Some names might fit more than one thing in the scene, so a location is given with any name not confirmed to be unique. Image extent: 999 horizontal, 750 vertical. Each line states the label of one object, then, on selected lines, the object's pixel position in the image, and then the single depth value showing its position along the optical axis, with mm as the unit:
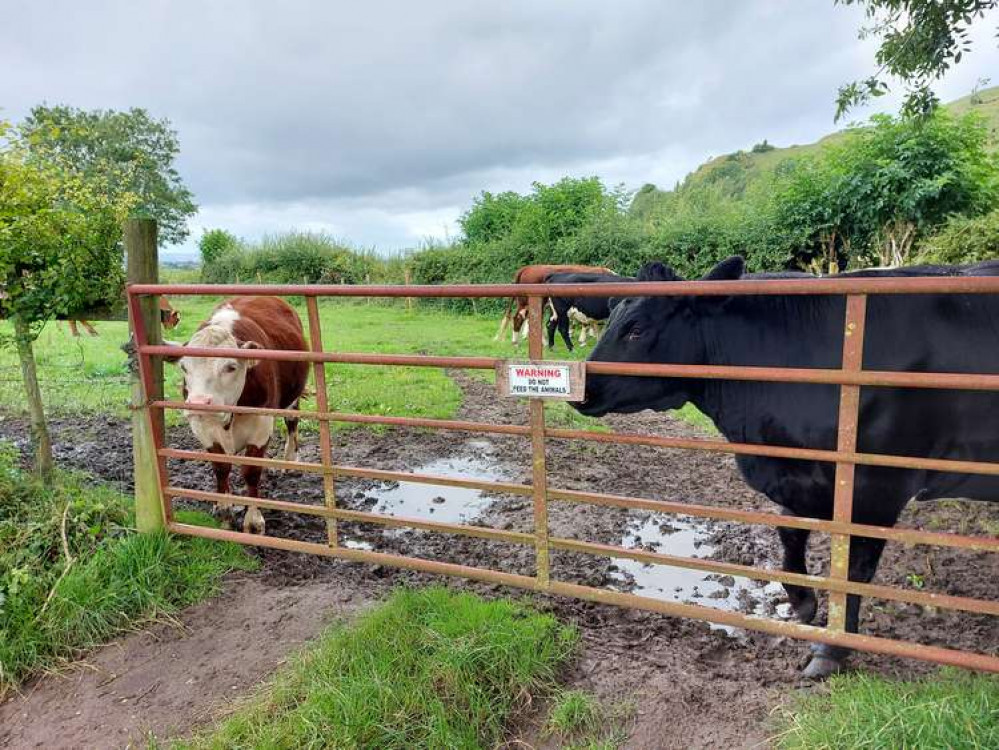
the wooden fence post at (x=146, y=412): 3348
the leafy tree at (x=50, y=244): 3389
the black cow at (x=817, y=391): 2518
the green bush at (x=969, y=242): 7254
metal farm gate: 2076
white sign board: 2494
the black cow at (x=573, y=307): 11414
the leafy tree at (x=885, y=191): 11414
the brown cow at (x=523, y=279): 13047
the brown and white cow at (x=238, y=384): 3764
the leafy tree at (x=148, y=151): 37688
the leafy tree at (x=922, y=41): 4516
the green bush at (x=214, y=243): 35531
